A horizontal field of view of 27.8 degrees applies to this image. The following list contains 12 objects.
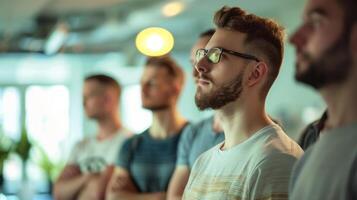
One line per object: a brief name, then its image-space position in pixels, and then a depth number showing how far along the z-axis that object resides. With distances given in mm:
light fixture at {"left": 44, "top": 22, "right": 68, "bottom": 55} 7496
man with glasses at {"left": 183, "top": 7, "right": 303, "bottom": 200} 1673
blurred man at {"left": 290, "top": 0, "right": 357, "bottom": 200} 1175
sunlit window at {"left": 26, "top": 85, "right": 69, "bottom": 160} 10617
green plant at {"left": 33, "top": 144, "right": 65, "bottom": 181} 9062
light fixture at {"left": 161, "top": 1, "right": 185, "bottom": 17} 6074
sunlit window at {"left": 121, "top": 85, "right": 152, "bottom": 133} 9398
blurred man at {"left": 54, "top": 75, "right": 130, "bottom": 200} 2988
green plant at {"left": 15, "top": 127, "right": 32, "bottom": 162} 7652
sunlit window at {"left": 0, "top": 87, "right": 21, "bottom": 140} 10836
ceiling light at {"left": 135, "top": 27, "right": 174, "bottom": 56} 5242
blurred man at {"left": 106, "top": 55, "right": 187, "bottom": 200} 2611
